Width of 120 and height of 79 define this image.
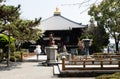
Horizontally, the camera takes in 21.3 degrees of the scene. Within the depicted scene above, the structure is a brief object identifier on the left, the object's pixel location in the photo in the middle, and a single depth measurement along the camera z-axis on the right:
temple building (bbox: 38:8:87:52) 59.19
